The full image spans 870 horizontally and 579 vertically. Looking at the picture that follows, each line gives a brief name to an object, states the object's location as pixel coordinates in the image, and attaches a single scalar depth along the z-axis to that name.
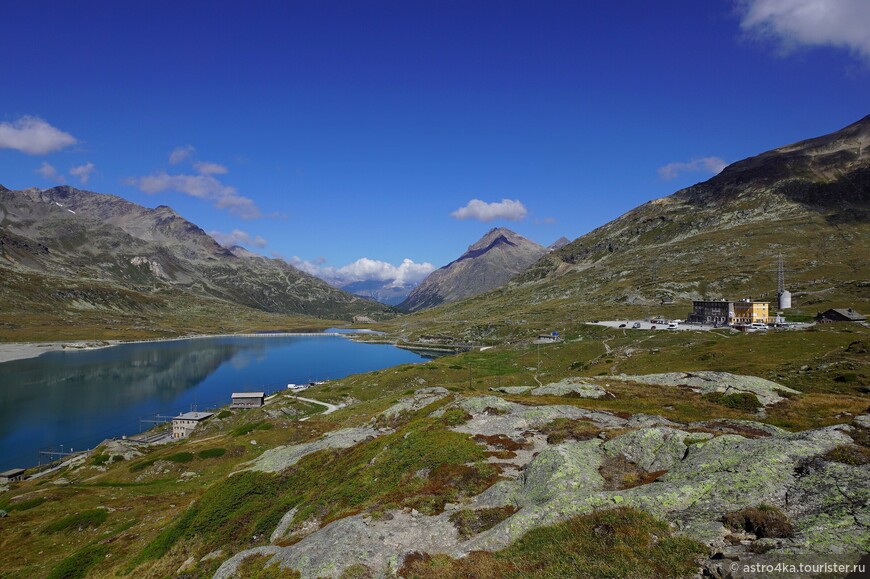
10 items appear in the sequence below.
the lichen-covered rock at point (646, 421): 32.32
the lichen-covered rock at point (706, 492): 15.47
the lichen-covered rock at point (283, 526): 27.56
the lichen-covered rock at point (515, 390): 62.34
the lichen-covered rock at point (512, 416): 33.91
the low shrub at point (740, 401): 39.49
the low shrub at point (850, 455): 16.64
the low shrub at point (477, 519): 19.63
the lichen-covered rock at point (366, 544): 18.30
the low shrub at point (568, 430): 29.39
